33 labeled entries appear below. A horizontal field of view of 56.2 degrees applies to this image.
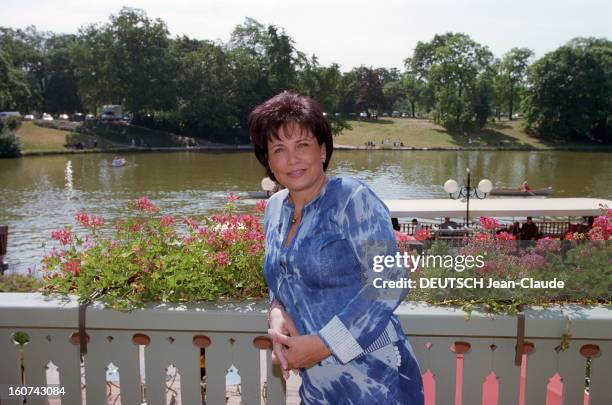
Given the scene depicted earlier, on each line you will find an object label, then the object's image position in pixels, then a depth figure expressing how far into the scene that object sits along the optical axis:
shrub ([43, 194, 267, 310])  2.56
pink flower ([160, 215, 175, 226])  3.01
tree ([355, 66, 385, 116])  77.81
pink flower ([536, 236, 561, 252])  2.89
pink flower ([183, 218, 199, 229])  3.21
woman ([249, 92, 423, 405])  1.63
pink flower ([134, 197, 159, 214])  3.30
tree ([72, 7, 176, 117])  56.50
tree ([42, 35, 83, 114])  66.56
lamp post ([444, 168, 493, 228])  12.45
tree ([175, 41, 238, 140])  58.09
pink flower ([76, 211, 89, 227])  3.08
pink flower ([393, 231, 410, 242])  3.44
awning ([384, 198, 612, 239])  13.33
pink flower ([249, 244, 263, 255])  2.75
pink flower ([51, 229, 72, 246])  2.95
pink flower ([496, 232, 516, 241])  3.07
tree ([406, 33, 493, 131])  61.81
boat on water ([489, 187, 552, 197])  23.00
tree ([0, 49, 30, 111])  51.91
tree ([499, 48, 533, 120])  68.94
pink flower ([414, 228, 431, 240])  3.44
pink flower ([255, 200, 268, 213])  3.68
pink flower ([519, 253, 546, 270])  2.67
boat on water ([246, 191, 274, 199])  23.27
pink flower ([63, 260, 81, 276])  2.71
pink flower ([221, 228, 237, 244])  2.93
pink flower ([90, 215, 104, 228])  3.14
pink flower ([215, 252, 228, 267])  2.66
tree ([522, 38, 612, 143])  58.88
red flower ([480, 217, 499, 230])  3.46
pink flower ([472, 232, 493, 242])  2.95
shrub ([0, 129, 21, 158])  46.06
